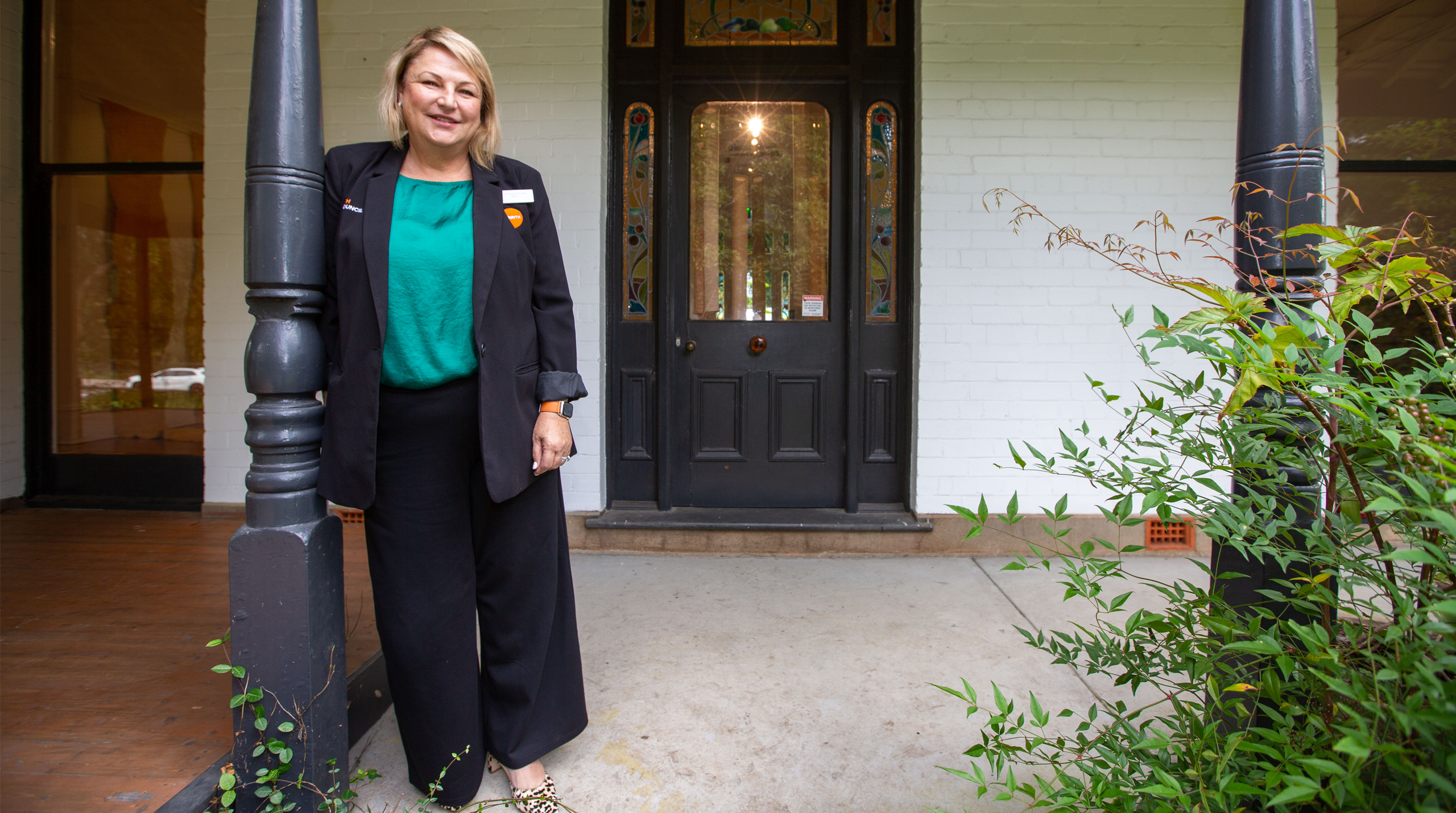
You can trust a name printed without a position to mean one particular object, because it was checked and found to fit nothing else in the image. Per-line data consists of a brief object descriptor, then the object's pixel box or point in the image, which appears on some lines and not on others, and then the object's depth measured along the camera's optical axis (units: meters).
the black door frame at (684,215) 4.09
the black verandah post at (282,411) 1.69
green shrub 1.00
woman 1.71
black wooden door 4.18
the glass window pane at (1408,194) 4.28
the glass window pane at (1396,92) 4.29
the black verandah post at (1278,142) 1.75
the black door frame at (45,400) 4.58
